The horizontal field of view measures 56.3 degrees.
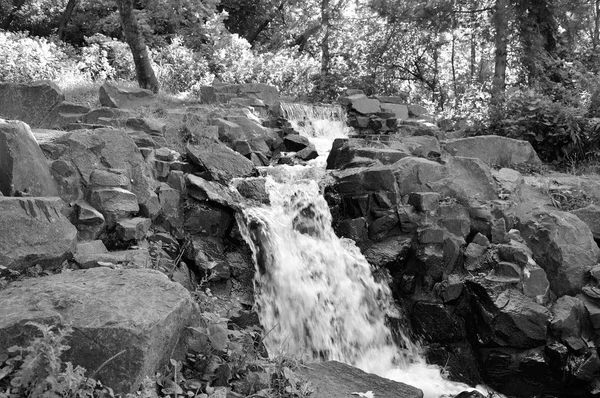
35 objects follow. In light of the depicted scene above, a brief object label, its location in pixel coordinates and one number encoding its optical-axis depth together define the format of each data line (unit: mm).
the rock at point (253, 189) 7324
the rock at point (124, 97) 9641
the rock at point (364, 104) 13117
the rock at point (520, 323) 6375
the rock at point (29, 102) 8172
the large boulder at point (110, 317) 3180
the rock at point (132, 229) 5602
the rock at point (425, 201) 7488
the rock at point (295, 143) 10352
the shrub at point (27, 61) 11352
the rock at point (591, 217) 7646
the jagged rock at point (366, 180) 7664
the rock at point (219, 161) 7395
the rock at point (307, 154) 9830
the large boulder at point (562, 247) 6949
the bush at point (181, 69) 14781
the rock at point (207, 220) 6547
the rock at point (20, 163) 5004
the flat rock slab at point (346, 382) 4230
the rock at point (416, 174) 7879
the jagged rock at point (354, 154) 8625
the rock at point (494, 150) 10047
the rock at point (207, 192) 6676
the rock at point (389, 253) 7230
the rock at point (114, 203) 5742
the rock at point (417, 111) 13750
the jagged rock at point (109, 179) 5944
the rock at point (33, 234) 4344
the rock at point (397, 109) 13297
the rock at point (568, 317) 6355
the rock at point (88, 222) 5457
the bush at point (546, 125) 10539
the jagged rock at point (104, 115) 8297
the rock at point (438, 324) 6883
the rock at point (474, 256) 7016
